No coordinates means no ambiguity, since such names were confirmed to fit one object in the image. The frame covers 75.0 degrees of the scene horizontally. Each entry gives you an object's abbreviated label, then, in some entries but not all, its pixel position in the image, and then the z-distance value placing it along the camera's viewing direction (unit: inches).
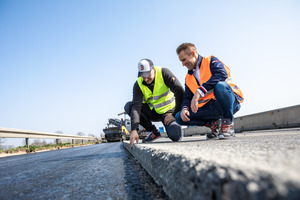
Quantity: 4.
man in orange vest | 101.3
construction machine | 726.5
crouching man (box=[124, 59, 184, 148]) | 139.9
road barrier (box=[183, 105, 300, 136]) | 237.0
